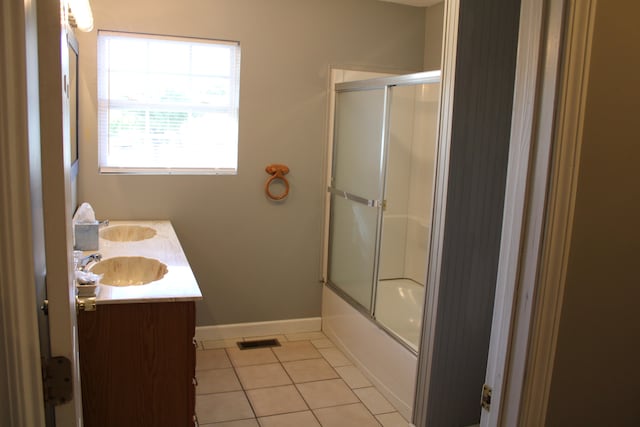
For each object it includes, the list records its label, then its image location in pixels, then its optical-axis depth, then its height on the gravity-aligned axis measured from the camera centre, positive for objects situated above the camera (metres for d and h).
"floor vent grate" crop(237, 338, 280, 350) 3.95 -1.50
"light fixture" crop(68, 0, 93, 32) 2.65 +0.56
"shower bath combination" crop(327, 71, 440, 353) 3.53 -0.40
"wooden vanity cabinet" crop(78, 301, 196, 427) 2.17 -0.93
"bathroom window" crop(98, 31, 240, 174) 3.57 +0.18
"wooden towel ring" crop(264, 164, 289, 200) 3.95 -0.29
